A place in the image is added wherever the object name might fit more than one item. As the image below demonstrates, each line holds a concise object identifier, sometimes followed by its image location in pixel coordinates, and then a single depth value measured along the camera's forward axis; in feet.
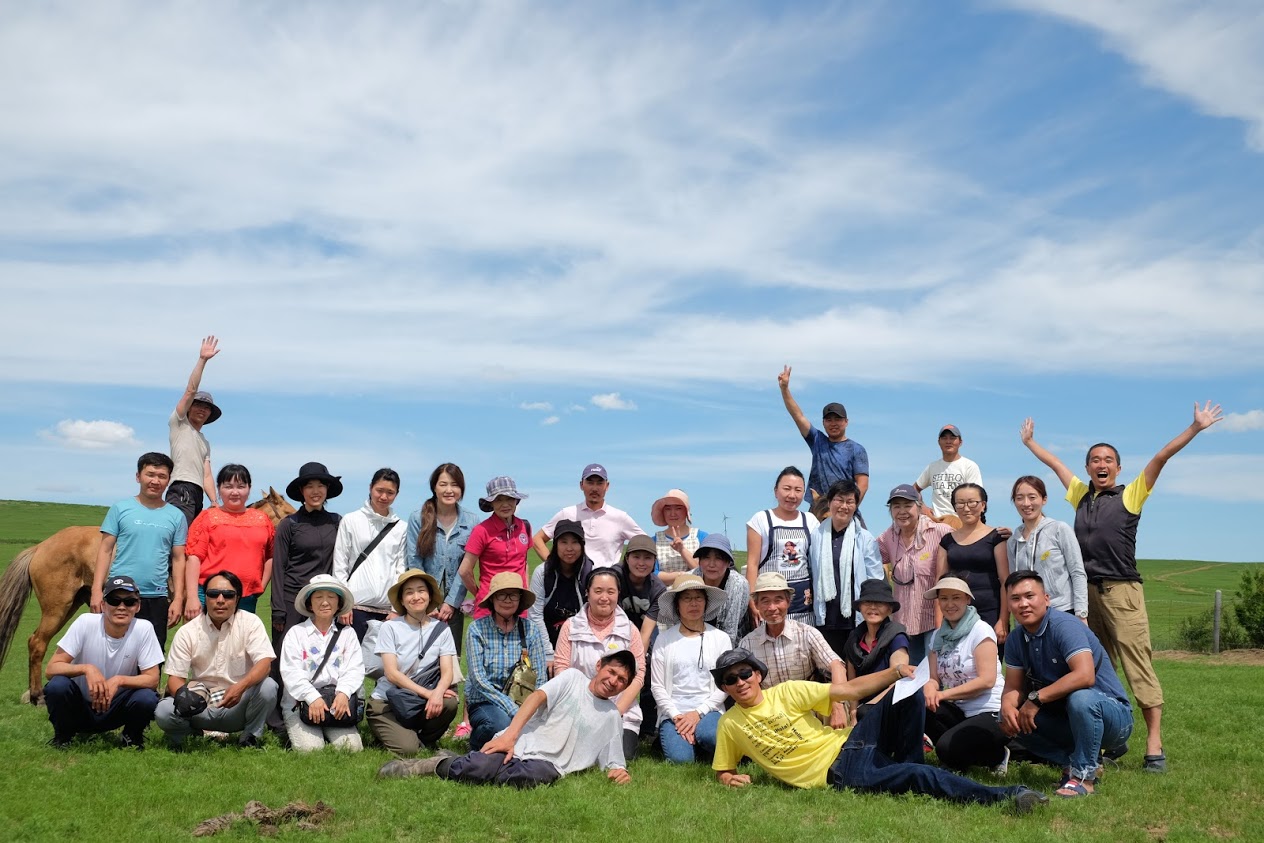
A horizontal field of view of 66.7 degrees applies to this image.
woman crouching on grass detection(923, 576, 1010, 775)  25.77
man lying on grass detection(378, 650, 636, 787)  24.32
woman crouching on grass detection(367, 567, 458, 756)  27.96
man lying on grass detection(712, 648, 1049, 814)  24.00
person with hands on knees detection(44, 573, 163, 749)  27.43
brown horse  41.78
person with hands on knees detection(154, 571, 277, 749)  27.91
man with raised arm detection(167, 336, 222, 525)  35.37
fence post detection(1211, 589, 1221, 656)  69.51
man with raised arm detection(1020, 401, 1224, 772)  27.76
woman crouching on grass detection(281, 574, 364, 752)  28.07
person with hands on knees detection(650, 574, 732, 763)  27.76
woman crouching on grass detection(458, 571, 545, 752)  27.25
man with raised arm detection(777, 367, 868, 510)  35.12
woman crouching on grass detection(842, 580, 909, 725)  26.66
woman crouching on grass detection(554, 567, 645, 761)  27.58
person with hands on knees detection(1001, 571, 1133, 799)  24.17
